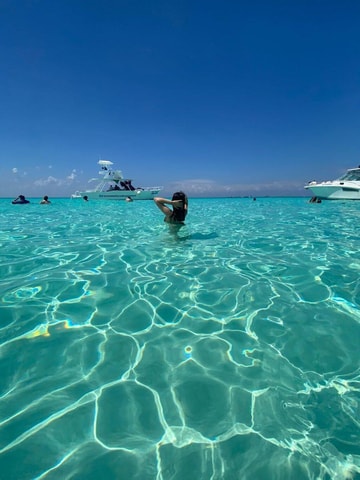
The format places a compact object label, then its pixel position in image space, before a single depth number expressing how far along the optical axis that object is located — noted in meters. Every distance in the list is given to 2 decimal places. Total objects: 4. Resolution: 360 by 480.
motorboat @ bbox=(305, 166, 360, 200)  25.36
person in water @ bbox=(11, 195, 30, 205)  26.47
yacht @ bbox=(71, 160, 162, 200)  36.31
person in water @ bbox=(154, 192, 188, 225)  6.39
